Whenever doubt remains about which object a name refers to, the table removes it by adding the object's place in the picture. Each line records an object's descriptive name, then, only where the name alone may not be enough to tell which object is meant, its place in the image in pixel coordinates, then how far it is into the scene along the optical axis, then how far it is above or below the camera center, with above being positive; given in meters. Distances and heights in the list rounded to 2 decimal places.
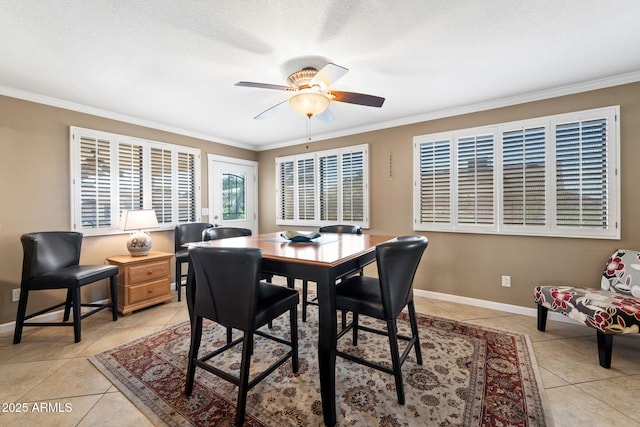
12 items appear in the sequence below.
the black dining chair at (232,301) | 1.44 -0.50
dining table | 1.45 -0.34
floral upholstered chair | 1.96 -0.72
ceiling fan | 1.96 +0.93
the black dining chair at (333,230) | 2.81 -0.21
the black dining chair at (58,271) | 2.44 -0.57
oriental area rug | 1.54 -1.14
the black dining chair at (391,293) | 1.56 -0.53
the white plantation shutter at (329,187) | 4.37 +0.38
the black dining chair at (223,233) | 2.68 -0.22
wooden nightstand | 3.04 -0.79
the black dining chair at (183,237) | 3.52 -0.36
